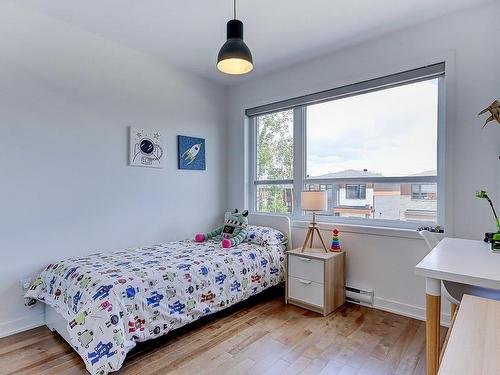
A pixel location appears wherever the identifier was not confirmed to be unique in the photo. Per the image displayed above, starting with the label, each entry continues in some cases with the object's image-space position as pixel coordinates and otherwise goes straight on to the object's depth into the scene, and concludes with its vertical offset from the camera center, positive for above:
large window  2.63 +0.37
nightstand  2.67 -0.89
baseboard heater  2.82 -1.08
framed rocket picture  3.54 +0.39
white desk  1.21 -0.37
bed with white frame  1.83 -0.97
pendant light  1.85 +0.83
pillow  3.18 -0.57
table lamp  2.87 -0.16
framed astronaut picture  3.09 +0.39
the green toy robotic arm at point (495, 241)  1.69 -0.32
